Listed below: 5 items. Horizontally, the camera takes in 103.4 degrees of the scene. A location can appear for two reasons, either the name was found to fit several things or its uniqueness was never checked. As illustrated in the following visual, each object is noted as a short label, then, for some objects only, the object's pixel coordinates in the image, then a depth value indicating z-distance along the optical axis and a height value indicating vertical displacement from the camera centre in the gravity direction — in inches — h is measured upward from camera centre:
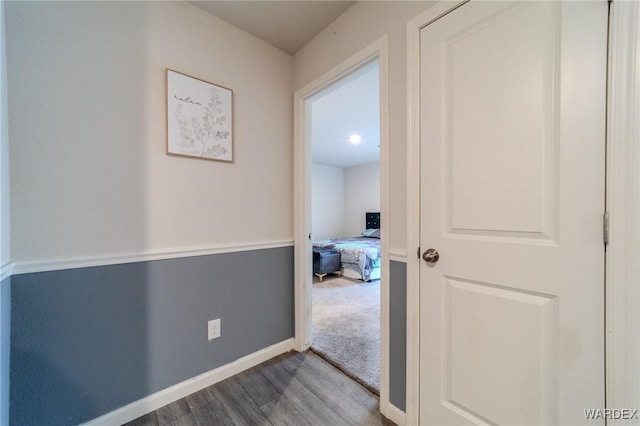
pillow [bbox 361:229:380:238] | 232.1 -21.6
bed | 162.2 -31.4
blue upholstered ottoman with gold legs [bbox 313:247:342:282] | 165.3 -34.6
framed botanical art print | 59.1 +22.8
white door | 32.9 -0.3
